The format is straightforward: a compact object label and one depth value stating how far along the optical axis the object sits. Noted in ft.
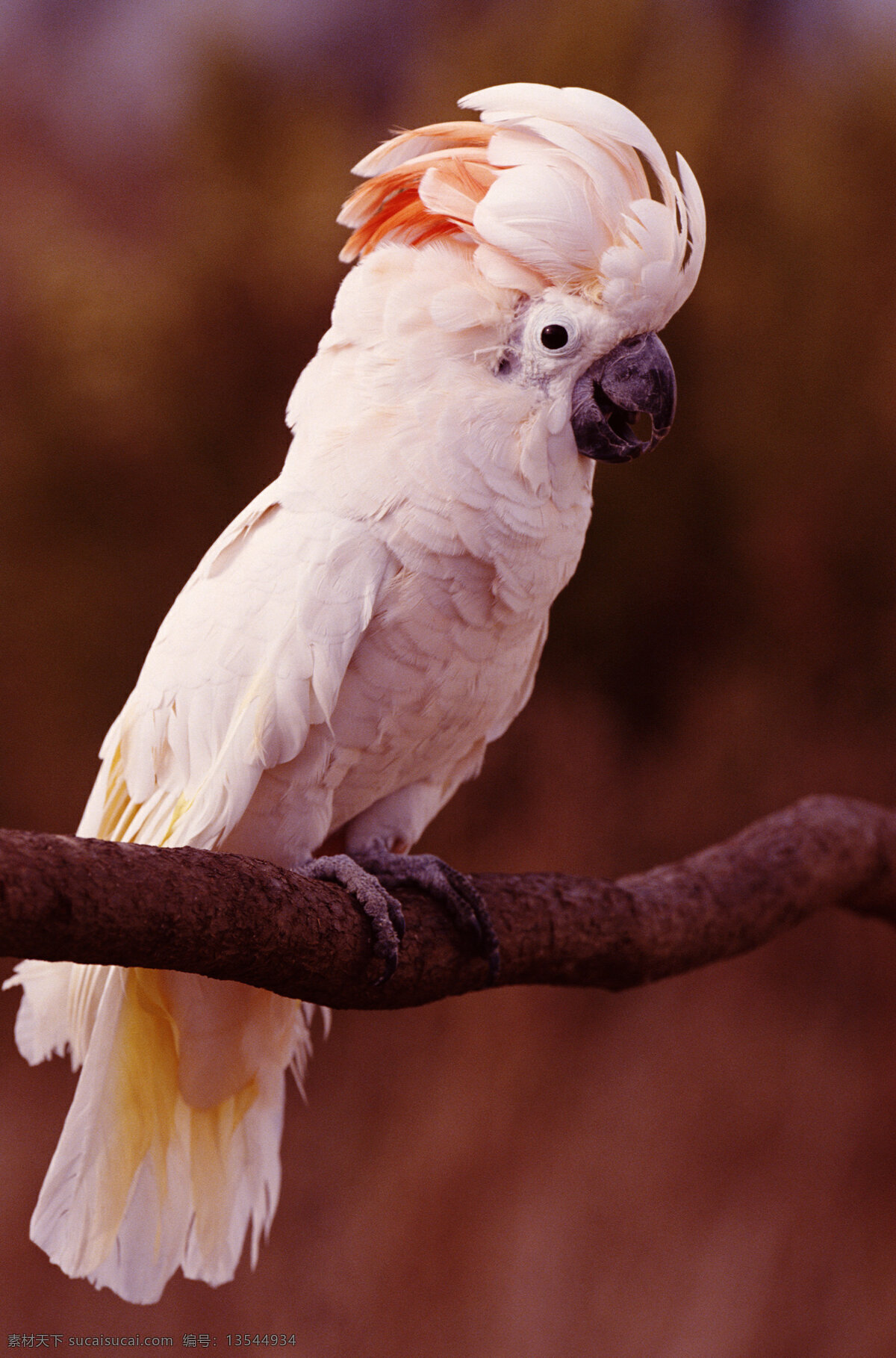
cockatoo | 12.74
